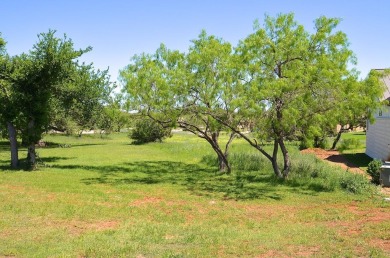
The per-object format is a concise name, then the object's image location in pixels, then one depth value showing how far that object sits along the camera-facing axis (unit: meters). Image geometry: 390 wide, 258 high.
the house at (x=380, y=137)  27.85
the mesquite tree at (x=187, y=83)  21.06
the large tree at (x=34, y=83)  23.16
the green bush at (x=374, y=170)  19.77
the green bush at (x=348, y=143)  22.34
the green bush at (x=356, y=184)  17.70
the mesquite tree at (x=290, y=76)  17.61
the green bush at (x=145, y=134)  53.71
